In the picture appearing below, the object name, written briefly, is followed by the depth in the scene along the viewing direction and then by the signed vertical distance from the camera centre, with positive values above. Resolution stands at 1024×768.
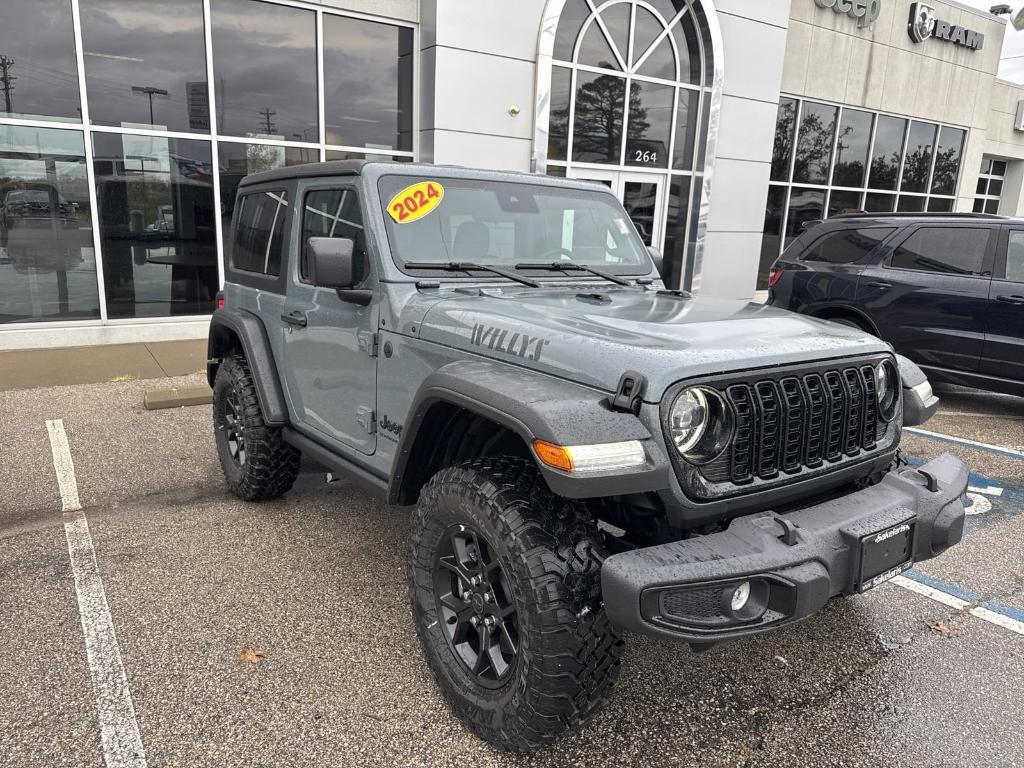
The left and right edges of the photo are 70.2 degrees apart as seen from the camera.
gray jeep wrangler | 2.15 -0.78
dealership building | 8.59 +1.10
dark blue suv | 6.51 -0.62
